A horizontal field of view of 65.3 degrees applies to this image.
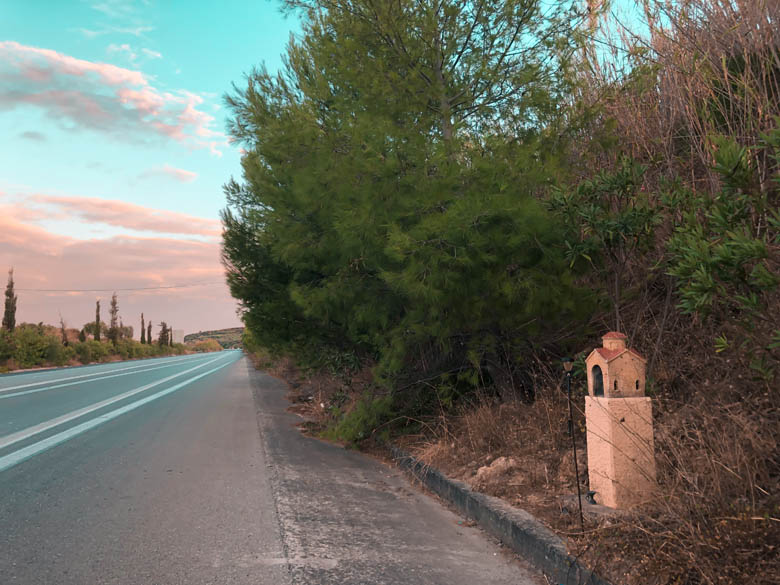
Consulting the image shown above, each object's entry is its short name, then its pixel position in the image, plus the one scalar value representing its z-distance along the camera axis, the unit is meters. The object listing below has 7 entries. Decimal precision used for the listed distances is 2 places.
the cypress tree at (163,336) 96.56
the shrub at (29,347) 37.91
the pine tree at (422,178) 5.76
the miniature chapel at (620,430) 4.06
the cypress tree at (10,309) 40.47
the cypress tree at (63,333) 51.59
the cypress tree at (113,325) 67.62
